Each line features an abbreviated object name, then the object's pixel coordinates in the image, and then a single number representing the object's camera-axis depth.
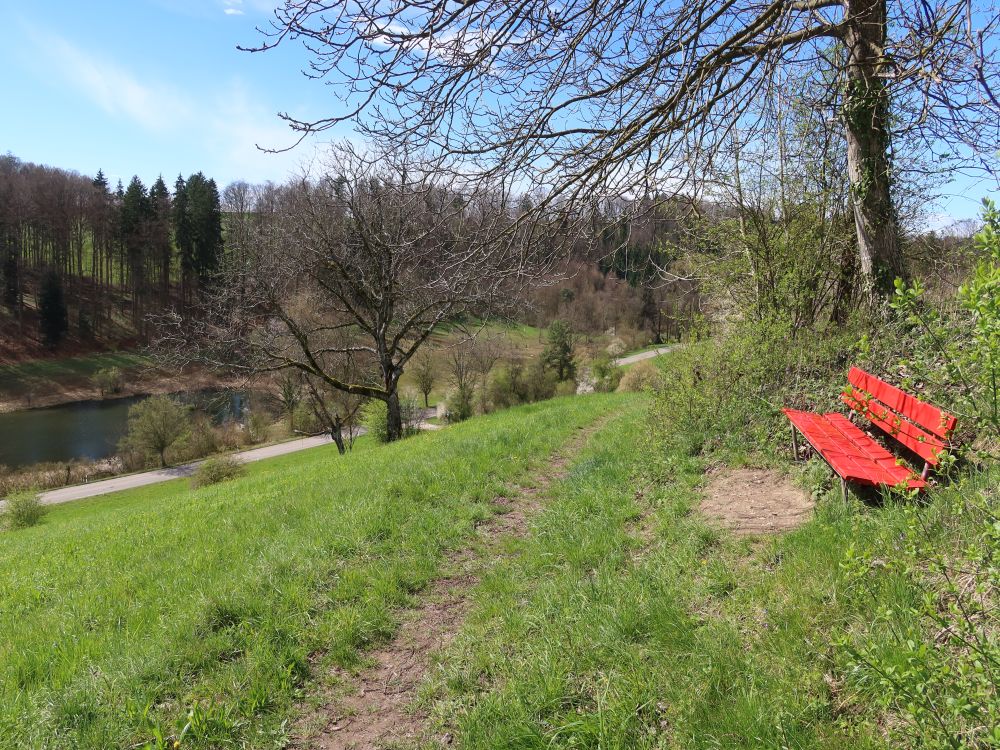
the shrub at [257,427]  33.88
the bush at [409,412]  21.89
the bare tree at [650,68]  3.55
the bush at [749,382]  6.18
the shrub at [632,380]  23.67
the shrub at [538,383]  31.47
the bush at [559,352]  33.66
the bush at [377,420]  19.00
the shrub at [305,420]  28.93
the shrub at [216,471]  21.58
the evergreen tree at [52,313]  45.84
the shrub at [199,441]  31.41
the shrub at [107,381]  42.69
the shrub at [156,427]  29.75
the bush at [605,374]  30.33
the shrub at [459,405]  29.73
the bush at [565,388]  32.25
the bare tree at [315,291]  14.89
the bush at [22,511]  17.97
